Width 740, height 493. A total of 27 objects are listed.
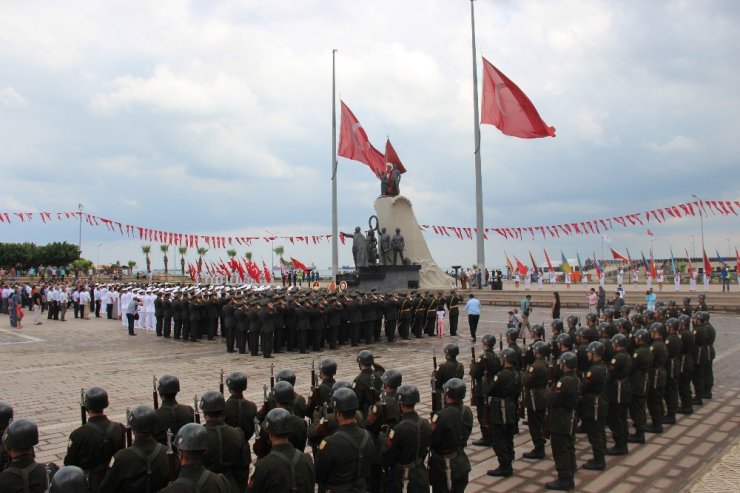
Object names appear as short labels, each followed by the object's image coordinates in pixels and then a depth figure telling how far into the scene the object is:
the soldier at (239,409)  5.50
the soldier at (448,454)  5.06
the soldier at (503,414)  6.54
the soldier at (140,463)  3.86
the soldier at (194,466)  3.25
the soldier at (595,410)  6.73
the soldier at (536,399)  6.93
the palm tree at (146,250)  70.56
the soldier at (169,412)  5.19
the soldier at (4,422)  4.29
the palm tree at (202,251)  71.24
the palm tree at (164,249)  75.31
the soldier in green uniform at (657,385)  8.17
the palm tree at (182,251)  74.28
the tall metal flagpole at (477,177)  32.50
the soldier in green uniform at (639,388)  7.81
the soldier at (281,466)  3.68
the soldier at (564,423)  6.17
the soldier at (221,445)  4.34
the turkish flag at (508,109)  26.27
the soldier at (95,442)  4.37
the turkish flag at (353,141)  33.88
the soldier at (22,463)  3.40
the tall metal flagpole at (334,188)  37.03
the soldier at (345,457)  4.11
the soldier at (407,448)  4.75
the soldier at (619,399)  7.32
